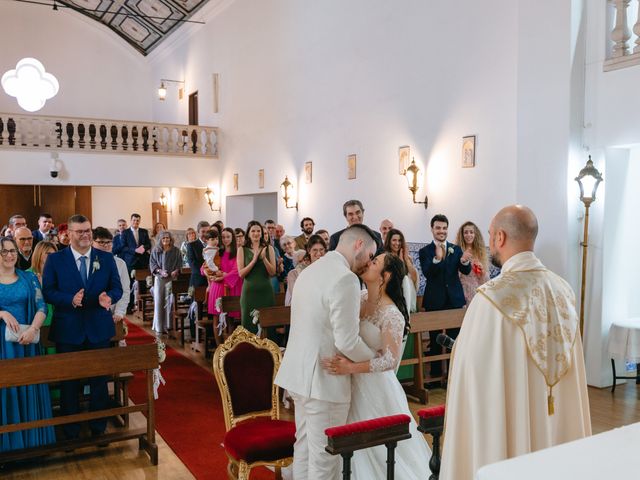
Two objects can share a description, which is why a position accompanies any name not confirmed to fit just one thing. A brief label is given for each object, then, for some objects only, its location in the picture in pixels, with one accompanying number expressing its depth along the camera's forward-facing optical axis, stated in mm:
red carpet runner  4586
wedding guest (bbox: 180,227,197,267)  10161
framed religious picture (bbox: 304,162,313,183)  11805
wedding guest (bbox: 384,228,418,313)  6086
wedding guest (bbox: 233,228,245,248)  7206
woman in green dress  6828
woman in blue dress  4426
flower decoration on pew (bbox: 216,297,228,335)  7699
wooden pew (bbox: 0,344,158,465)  4078
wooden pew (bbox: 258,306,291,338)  5930
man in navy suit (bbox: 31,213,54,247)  9211
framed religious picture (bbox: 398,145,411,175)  9062
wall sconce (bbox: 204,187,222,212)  16047
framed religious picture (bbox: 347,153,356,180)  10406
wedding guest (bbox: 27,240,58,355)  5887
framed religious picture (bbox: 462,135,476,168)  7887
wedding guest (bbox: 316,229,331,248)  7191
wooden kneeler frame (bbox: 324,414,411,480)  2396
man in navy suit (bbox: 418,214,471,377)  6543
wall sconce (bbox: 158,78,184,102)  16484
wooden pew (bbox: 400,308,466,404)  5882
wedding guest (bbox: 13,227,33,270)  6570
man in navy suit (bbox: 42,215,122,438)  4797
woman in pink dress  7836
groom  2992
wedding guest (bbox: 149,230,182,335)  9547
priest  2402
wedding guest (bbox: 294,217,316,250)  9570
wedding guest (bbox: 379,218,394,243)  7695
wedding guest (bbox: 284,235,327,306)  6066
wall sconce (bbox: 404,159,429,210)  8750
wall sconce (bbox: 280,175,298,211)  12547
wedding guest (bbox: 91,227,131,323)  5618
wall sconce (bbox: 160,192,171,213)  19250
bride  3240
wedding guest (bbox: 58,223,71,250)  7871
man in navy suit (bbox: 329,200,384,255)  6152
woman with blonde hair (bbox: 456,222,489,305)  6684
